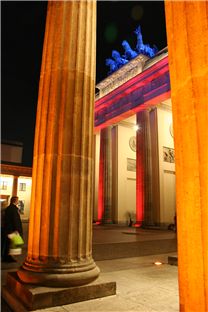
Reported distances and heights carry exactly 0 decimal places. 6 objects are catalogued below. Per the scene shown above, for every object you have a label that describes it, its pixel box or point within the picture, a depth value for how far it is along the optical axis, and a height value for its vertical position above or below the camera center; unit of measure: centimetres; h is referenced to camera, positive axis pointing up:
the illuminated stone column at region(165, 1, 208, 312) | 168 +38
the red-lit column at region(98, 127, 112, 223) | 2345 +192
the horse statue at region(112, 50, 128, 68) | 2626 +1395
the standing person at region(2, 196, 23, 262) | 663 -50
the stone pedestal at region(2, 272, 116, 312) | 358 -126
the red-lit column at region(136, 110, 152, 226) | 1911 +221
